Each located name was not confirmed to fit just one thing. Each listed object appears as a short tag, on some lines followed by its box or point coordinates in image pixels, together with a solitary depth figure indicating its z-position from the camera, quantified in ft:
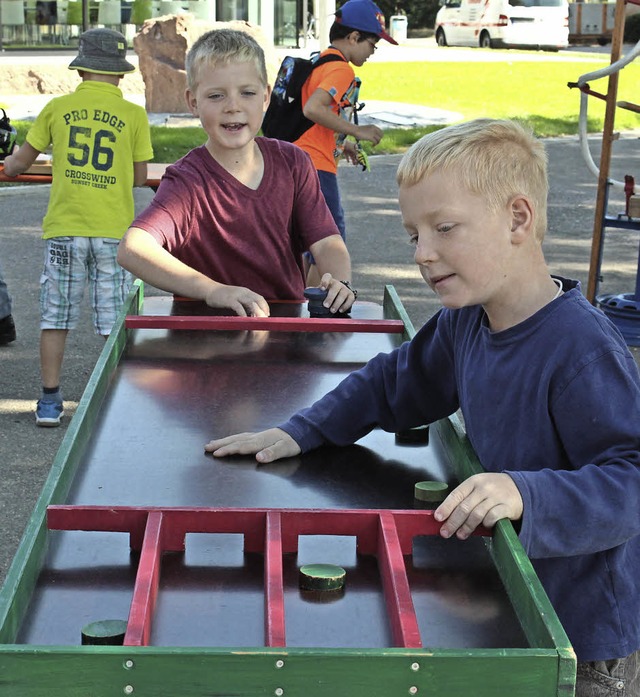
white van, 97.81
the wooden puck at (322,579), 5.57
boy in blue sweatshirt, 5.74
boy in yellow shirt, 16.26
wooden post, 21.91
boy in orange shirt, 20.20
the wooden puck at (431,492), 6.55
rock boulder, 47.57
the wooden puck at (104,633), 4.80
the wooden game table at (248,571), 4.48
